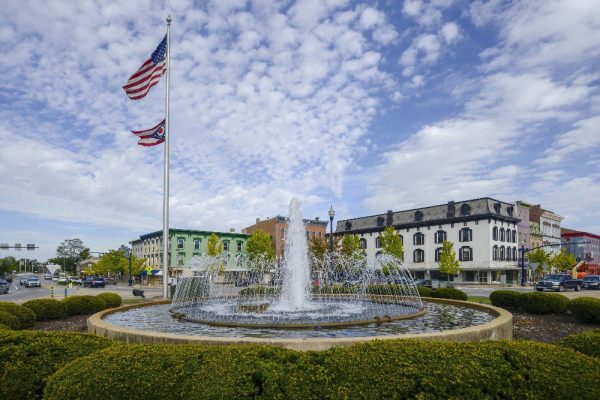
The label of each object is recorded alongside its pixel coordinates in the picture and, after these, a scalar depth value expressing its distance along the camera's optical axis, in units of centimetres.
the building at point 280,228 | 8001
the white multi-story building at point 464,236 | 6488
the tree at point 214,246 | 6974
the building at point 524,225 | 7675
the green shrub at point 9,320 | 1176
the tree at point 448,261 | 6032
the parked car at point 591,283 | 4634
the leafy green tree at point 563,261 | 7331
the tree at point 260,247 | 7094
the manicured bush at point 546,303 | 1797
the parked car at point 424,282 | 4482
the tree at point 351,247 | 6003
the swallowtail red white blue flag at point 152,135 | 2342
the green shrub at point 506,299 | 1962
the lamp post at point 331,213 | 2856
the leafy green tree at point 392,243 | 6229
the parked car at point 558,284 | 4197
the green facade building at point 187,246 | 7425
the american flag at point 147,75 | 2209
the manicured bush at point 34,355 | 627
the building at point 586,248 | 10011
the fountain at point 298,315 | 910
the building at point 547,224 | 8519
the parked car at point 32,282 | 5993
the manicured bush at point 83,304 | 1773
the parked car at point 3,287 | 4466
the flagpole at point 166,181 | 2375
